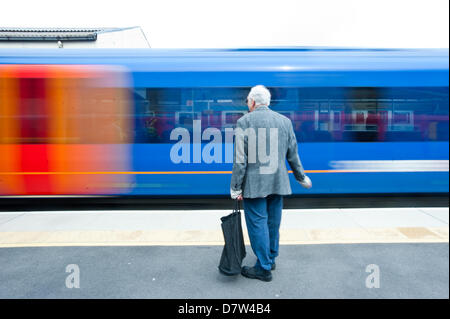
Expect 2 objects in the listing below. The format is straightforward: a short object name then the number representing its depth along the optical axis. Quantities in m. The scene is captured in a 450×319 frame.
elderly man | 2.57
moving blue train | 4.89
